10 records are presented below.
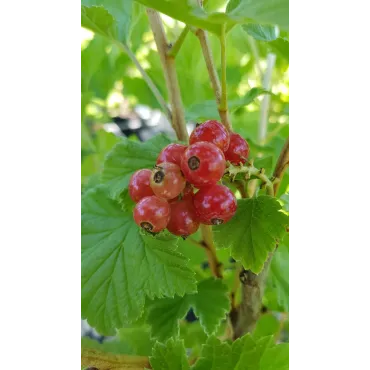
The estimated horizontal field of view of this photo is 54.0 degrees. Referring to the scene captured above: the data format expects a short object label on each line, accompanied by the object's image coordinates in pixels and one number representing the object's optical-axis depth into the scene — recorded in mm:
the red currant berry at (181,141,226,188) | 79
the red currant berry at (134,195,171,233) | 83
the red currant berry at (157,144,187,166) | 87
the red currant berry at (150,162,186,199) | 82
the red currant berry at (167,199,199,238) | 87
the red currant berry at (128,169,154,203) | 90
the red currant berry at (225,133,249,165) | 90
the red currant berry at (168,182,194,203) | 89
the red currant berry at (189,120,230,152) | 85
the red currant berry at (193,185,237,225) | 83
